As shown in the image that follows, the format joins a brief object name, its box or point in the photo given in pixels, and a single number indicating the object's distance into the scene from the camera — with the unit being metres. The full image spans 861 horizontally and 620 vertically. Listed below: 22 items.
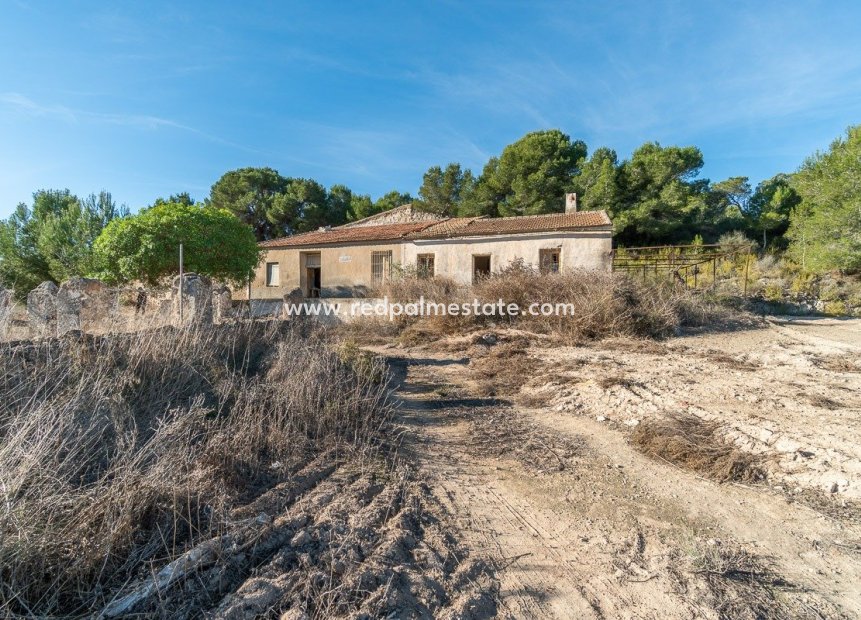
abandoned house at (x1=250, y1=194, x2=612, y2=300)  13.82
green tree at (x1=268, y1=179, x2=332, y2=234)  29.47
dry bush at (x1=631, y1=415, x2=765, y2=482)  3.27
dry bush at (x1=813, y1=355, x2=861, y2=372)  6.32
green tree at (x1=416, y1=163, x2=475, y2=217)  27.94
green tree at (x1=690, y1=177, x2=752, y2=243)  23.48
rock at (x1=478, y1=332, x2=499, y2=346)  9.55
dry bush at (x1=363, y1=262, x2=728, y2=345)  9.41
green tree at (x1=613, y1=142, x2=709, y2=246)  22.41
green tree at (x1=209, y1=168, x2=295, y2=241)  30.25
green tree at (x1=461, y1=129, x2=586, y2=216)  23.81
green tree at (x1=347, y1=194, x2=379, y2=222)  29.77
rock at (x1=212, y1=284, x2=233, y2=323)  9.48
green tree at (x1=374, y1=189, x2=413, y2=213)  30.40
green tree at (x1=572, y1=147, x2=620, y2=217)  22.73
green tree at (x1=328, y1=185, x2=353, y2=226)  31.19
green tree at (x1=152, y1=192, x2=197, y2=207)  31.45
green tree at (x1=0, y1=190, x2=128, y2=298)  16.12
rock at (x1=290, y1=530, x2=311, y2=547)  2.14
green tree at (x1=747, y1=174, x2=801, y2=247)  24.03
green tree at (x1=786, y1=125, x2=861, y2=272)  15.92
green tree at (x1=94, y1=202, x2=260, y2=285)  10.95
